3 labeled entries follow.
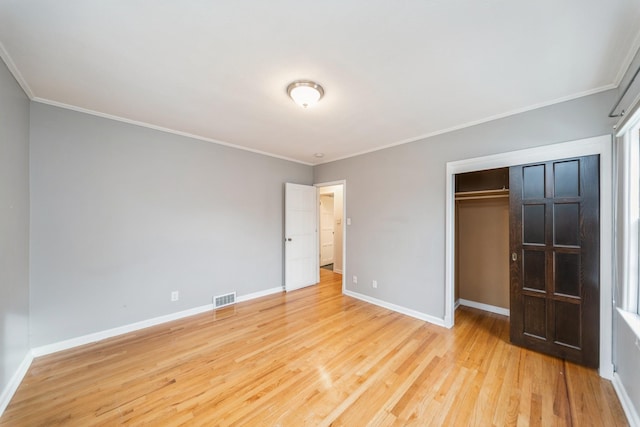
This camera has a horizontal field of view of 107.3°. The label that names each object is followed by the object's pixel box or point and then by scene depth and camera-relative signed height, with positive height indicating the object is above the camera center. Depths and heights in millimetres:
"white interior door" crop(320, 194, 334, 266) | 6837 -437
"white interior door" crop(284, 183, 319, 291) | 4363 -438
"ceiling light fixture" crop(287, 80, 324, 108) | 2004 +1080
